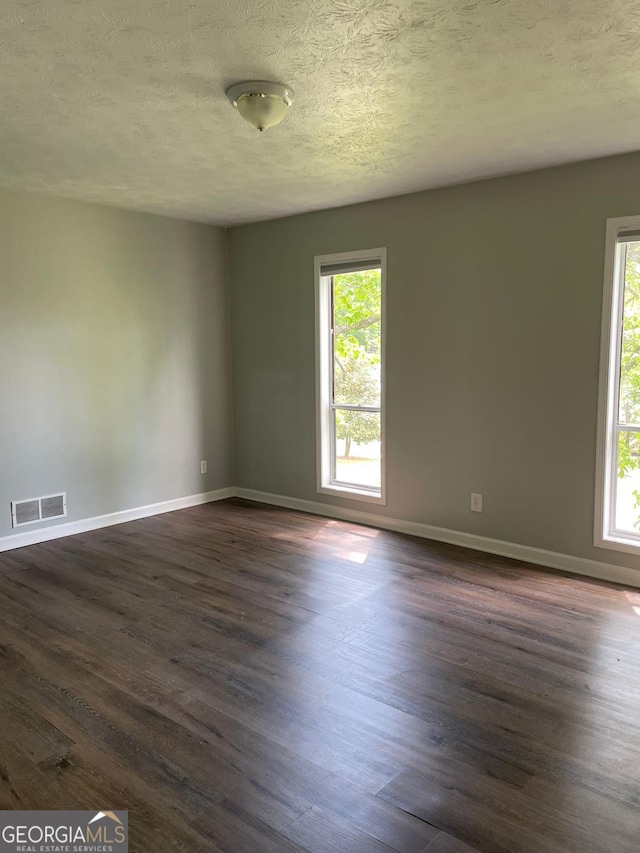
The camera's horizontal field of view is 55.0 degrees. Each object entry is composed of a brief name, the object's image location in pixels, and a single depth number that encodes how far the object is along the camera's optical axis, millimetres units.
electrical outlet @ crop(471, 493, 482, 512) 4320
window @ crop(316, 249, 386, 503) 4836
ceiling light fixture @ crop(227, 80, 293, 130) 2525
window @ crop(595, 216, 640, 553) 3615
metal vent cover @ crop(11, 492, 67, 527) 4438
